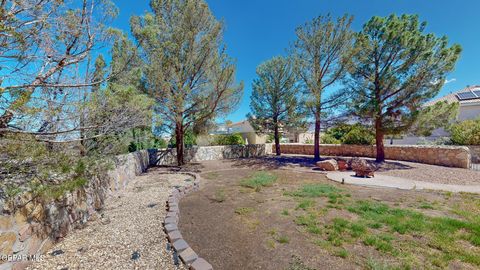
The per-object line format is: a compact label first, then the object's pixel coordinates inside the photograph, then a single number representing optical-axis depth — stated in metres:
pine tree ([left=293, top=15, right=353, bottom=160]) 11.94
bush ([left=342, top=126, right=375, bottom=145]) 14.98
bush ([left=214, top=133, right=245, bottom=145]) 19.61
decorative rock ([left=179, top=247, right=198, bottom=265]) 2.54
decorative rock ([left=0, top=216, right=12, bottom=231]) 2.19
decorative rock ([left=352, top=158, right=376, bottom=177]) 8.09
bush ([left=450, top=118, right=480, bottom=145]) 11.13
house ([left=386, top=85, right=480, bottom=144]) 15.80
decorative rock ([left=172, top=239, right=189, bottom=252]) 2.79
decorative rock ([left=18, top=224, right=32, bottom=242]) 2.40
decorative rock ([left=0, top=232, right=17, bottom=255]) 2.16
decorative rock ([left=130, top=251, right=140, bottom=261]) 2.68
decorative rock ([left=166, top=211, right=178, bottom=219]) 3.98
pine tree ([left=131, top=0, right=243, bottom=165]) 8.84
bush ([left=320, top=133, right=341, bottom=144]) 19.45
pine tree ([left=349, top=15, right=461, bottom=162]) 9.62
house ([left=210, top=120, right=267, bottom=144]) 24.86
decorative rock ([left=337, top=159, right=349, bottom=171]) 10.05
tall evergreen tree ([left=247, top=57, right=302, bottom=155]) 14.91
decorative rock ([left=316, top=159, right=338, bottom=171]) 9.92
